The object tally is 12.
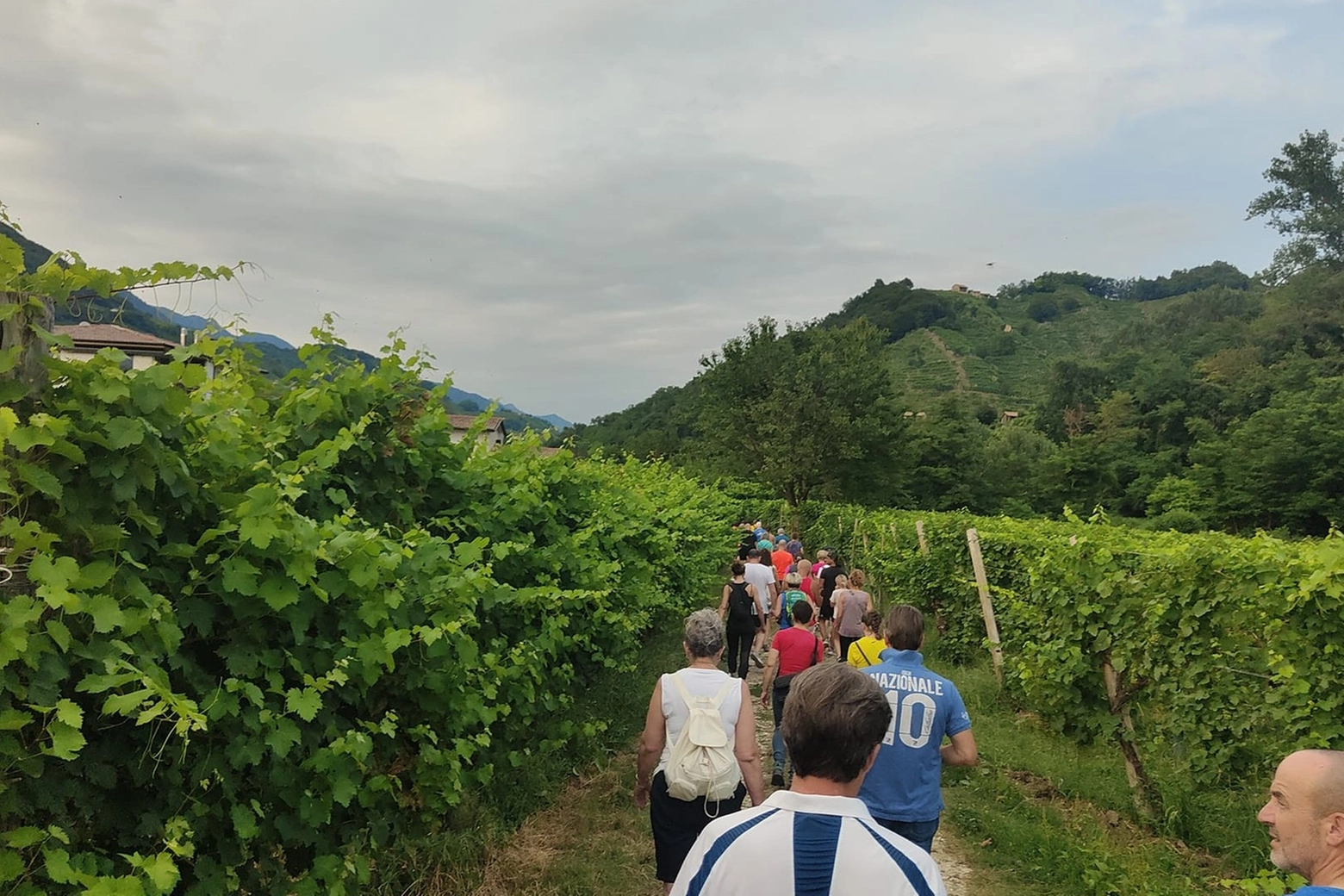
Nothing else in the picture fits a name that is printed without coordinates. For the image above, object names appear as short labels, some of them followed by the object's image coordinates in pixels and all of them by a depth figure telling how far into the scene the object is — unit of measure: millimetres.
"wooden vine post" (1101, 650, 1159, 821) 6707
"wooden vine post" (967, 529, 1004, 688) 10516
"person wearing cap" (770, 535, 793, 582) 13789
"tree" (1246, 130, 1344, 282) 67562
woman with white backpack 4043
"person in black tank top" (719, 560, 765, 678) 10031
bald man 2279
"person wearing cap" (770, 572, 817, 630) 10781
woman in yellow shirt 6223
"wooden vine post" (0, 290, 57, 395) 2092
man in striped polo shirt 1948
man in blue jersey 4082
